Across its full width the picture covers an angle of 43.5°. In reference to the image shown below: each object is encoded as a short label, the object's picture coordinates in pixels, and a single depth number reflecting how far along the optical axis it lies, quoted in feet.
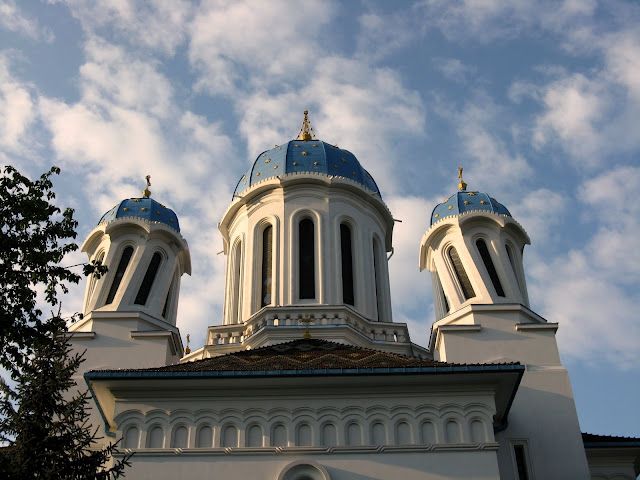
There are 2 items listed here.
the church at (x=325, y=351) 46.96
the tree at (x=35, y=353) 39.55
